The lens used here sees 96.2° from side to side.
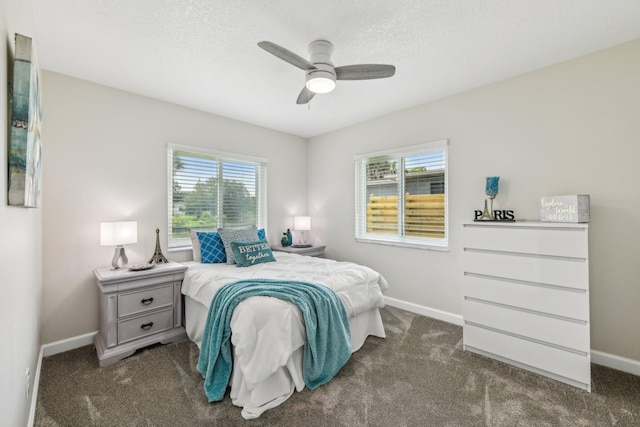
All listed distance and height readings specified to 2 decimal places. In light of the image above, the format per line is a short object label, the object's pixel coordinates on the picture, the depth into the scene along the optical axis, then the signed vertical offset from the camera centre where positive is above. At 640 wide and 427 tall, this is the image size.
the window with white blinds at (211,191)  3.51 +0.33
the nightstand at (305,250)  4.20 -0.52
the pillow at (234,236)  3.33 -0.26
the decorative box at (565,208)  2.22 +0.05
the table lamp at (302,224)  4.53 -0.14
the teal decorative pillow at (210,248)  3.29 -0.39
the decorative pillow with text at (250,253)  3.14 -0.43
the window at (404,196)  3.47 +0.25
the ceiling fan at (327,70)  2.14 +1.10
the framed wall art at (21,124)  1.18 +0.39
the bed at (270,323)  1.84 -0.81
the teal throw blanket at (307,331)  2.00 -0.85
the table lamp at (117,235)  2.69 -0.19
